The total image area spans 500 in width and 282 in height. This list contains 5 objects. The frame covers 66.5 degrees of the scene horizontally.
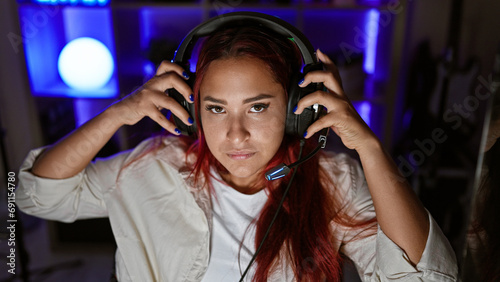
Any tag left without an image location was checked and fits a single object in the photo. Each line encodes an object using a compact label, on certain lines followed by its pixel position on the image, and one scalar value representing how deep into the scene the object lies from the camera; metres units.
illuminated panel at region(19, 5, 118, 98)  2.08
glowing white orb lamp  1.87
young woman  0.82
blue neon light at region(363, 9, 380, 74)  2.17
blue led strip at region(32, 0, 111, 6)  2.08
